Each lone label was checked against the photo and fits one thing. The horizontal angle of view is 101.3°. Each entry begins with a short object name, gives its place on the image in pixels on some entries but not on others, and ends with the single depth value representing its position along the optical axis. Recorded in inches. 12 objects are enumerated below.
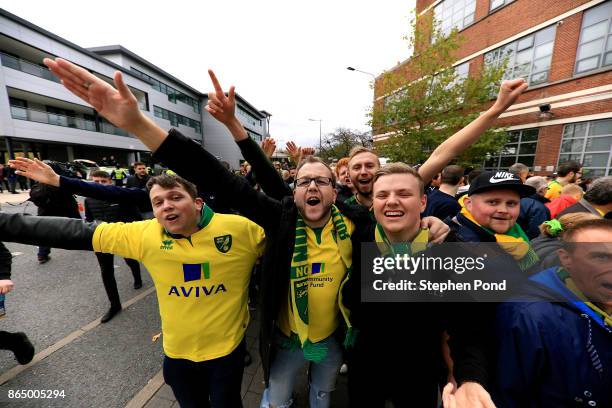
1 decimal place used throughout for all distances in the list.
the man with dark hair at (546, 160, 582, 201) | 186.7
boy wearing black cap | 65.9
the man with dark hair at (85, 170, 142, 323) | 138.9
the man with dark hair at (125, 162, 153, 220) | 205.7
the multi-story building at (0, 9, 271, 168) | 688.4
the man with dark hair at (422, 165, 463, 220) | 115.1
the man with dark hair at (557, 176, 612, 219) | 106.3
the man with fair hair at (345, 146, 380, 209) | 105.3
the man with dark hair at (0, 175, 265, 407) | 66.0
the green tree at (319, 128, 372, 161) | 1390.3
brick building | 397.4
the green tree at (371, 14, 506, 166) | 468.8
